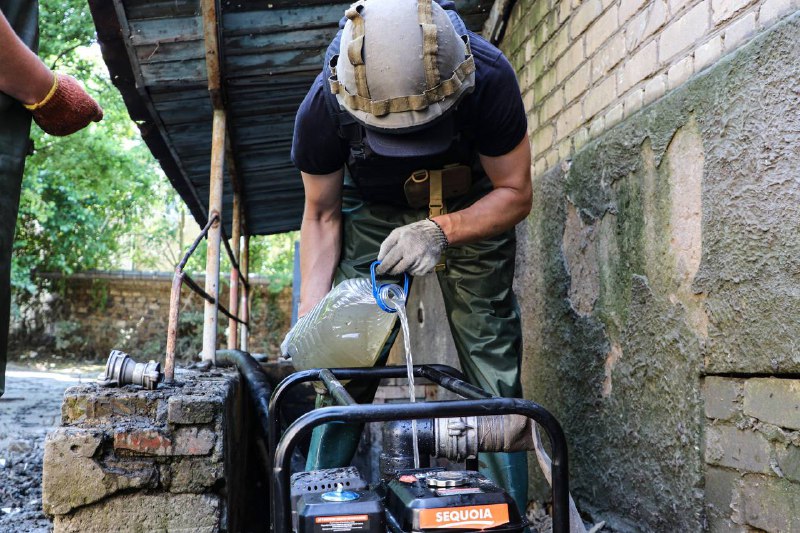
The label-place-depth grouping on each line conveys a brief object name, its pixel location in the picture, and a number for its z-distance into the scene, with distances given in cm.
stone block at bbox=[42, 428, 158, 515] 208
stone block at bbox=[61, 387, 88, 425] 218
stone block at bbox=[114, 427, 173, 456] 214
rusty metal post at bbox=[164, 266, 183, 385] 268
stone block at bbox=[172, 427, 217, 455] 219
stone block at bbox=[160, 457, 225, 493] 219
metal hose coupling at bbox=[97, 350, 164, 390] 238
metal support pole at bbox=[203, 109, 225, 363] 389
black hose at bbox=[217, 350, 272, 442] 377
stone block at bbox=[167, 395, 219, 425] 219
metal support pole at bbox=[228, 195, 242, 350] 601
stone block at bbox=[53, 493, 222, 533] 211
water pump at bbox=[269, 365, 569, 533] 123
